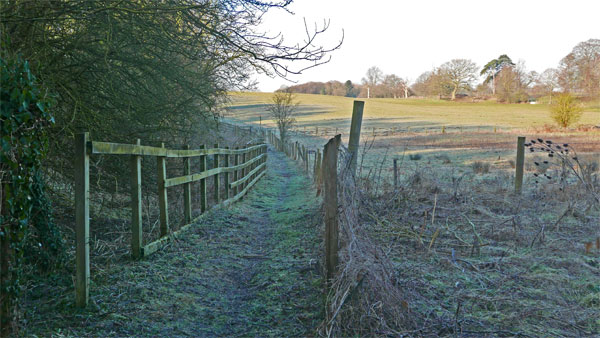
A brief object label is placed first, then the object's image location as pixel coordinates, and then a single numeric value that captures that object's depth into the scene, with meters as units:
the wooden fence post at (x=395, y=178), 8.43
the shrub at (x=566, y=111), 39.72
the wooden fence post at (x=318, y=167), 13.09
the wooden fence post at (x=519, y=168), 9.93
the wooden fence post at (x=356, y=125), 5.86
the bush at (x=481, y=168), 15.93
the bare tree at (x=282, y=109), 32.97
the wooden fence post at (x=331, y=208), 4.18
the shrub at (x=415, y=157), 23.06
